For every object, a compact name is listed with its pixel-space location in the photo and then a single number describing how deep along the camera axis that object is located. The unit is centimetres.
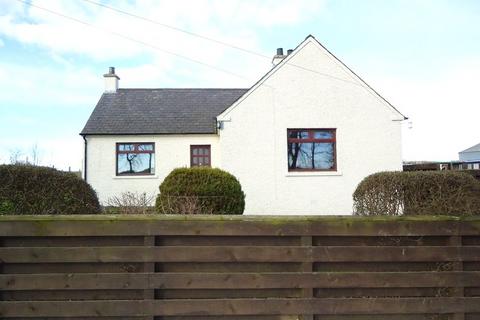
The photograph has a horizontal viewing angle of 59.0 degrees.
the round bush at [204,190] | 988
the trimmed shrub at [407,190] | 658
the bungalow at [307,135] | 1564
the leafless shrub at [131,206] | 715
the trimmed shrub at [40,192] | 563
